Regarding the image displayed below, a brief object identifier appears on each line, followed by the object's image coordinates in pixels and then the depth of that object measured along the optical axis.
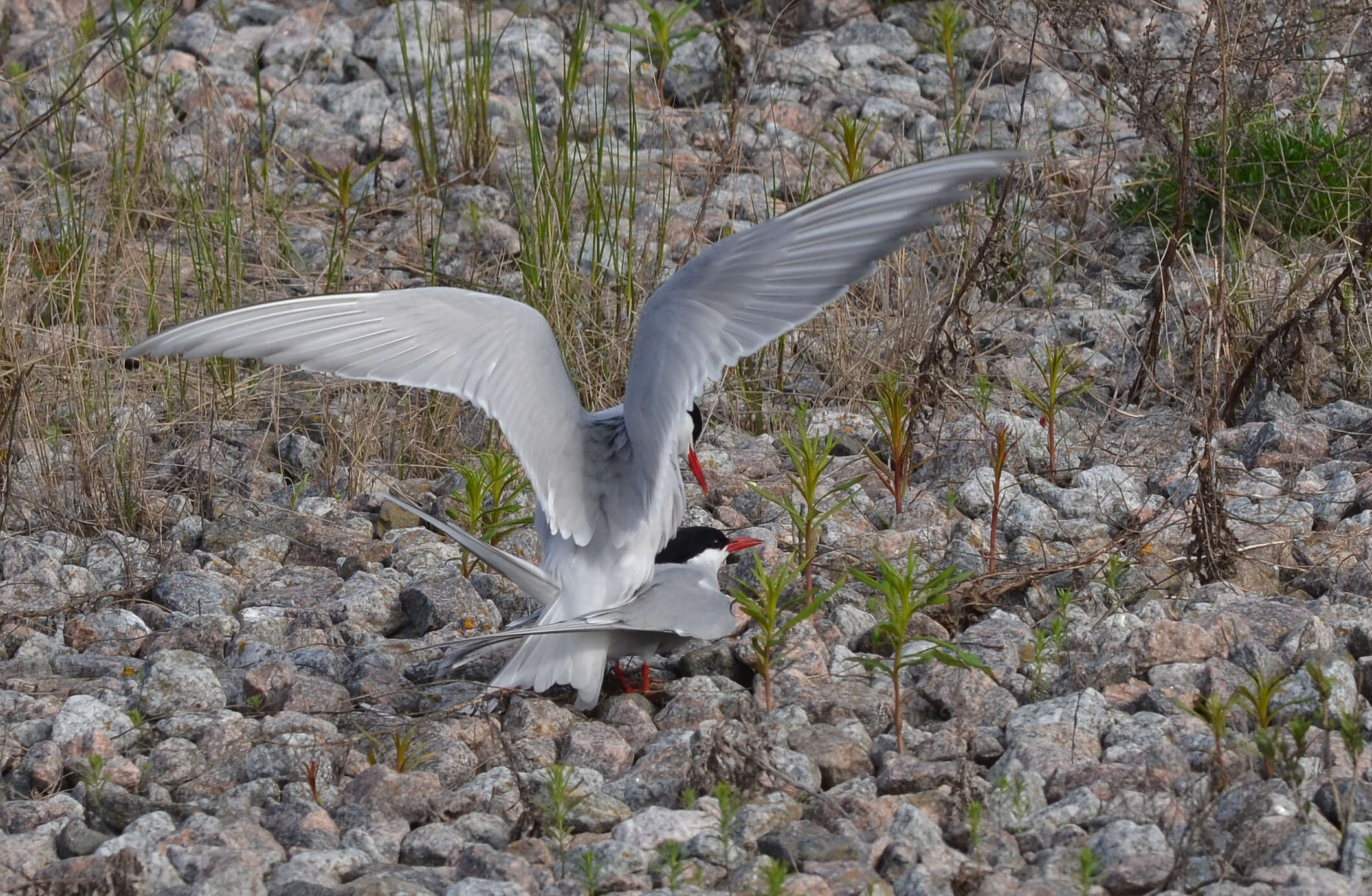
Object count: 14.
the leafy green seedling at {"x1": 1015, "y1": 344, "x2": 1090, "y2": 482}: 7.89
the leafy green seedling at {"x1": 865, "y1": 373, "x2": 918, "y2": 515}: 7.66
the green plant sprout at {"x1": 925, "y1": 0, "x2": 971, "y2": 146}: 12.44
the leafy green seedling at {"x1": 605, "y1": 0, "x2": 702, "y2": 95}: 11.74
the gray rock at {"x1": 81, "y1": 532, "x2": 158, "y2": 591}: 7.75
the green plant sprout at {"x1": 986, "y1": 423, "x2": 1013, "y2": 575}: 7.32
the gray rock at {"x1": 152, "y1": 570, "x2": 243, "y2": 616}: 7.40
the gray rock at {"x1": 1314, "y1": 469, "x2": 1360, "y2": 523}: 7.87
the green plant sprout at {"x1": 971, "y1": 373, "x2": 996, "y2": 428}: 8.67
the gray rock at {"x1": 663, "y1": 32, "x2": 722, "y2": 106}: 13.94
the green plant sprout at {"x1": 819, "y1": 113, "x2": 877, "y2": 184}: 9.62
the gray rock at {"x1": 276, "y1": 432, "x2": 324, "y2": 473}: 9.24
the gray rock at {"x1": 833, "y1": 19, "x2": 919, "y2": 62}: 14.77
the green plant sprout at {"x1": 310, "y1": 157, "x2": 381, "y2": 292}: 10.36
